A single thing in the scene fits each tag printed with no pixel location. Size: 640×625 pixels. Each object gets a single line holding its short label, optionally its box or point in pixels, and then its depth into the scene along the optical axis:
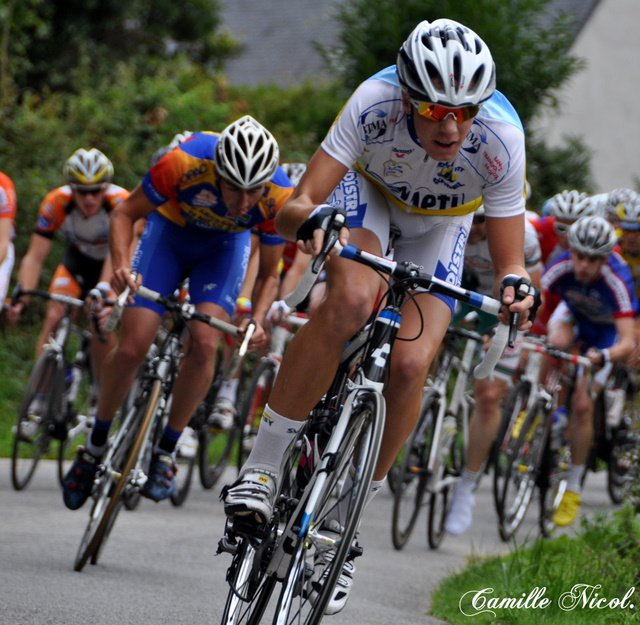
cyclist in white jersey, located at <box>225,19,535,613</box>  9.47
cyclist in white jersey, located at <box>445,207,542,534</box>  17.97
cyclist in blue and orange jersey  14.05
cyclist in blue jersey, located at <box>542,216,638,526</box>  20.58
